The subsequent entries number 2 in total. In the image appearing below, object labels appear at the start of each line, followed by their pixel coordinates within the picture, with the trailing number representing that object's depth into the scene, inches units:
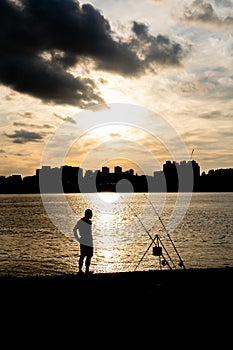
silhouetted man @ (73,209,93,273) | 521.8
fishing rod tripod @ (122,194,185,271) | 562.7
